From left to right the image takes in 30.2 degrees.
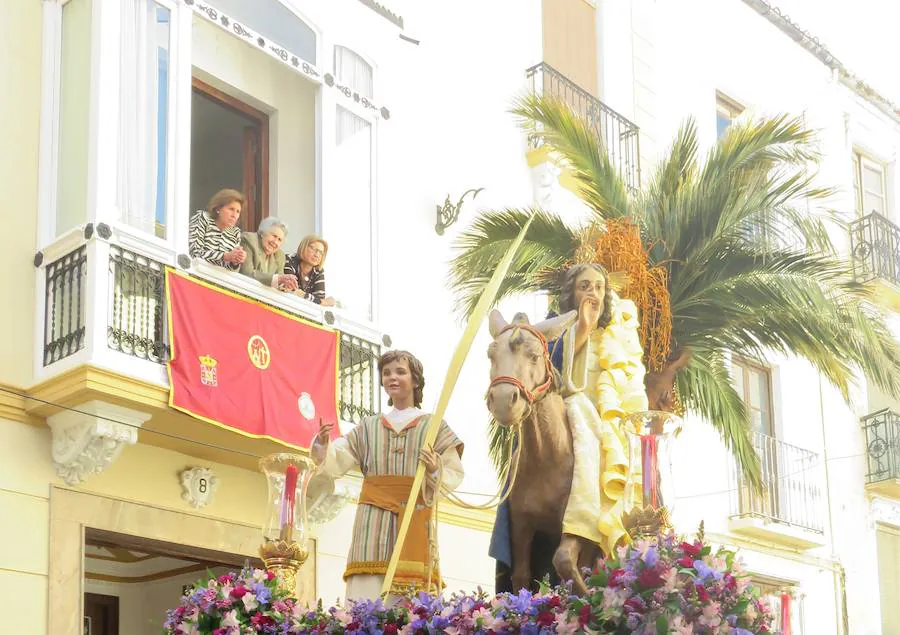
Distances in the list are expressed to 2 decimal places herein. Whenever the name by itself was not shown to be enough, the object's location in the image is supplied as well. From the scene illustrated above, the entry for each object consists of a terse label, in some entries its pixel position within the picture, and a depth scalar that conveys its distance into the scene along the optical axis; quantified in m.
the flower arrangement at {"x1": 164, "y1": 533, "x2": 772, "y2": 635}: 6.55
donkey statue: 7.69
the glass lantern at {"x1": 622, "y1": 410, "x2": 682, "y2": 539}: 7.34
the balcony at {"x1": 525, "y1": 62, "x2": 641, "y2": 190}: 17.25
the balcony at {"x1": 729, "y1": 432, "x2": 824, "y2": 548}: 18.75
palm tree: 13.59
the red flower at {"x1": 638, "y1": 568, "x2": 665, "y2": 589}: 6.58
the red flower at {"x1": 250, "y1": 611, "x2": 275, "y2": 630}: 7.67
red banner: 11.70
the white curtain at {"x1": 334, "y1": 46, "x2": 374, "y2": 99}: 14.01
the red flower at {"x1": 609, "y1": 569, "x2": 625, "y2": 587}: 6.64
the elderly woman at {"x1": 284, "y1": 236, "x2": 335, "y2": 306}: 12.88
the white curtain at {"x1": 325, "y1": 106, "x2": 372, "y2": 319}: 13.55
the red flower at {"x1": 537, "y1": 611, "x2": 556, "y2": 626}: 6.77
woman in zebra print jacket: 12.24
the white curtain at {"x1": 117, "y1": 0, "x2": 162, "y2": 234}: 11.82
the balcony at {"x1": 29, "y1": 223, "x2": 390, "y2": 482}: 11.23
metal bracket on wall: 15.55
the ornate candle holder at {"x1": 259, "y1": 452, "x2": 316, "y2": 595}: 7.85
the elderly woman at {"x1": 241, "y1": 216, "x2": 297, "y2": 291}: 12.57
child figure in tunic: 7.76
